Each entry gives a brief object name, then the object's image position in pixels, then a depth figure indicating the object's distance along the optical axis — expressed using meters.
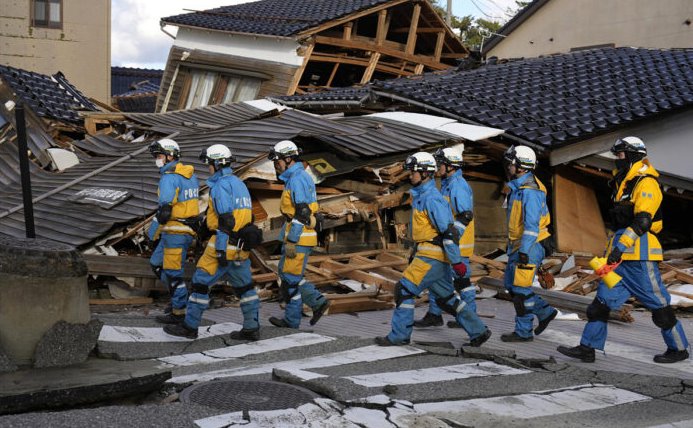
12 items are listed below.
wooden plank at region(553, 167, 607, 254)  14.29
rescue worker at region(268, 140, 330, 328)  9.34
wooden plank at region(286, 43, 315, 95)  23.73
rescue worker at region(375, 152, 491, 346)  8.44
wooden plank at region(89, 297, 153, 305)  11.05
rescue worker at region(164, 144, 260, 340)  8.82
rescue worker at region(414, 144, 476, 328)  9.37
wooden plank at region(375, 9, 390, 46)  25.11
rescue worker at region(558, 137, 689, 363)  8.12
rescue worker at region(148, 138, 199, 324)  9.66
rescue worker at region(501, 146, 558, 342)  8.99
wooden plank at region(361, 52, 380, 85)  24.91
